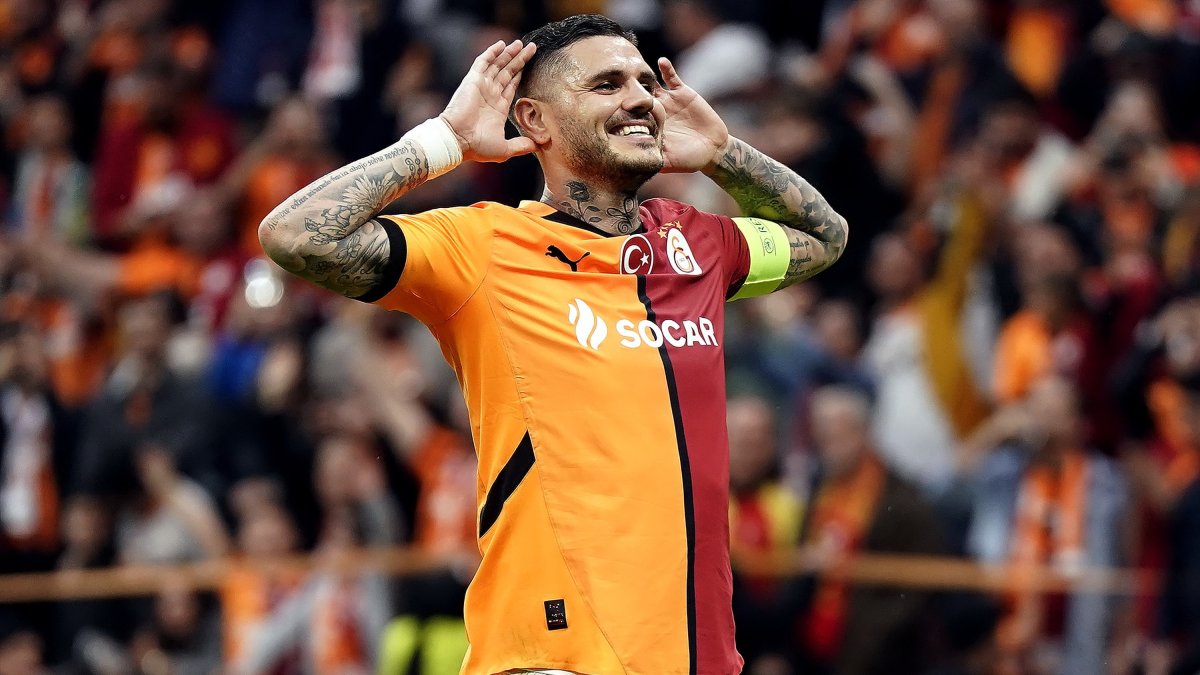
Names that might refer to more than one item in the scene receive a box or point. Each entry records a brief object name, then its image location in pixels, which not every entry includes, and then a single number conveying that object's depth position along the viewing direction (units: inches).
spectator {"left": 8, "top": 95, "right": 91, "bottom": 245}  652.1
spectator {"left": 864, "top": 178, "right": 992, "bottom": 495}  455.5
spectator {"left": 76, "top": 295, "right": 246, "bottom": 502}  517.7
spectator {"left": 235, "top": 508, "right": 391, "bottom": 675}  466.3
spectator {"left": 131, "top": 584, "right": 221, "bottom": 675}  493.7
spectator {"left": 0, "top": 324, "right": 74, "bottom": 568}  542.6
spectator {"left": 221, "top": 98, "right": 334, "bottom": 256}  570.6
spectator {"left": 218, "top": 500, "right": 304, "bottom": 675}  482.0
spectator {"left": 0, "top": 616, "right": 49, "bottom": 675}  515.8
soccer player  211.9
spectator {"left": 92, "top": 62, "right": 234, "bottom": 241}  627.5
